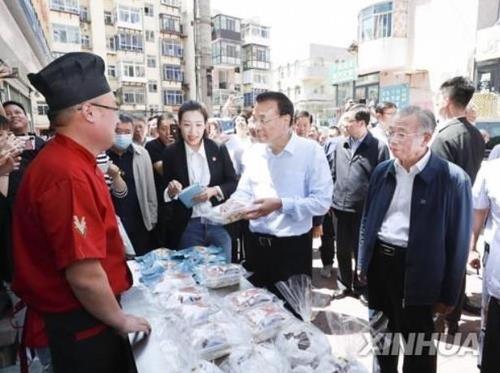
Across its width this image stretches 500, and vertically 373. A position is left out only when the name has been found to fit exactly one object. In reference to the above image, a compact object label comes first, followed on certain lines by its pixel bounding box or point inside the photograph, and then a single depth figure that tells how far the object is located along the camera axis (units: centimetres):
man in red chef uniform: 116
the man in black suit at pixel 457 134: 288
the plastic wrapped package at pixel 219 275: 181
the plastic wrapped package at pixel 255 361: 115
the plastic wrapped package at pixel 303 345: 120
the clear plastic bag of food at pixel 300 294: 154
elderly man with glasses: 196
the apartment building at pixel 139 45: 2569
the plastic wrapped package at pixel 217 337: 126
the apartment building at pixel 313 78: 3759
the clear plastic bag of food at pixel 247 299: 154
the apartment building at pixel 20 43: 529
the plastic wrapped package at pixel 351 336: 121
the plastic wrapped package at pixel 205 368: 114
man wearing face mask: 314
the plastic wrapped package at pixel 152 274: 185
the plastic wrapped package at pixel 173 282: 172
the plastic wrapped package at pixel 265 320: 135
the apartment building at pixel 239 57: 3412
